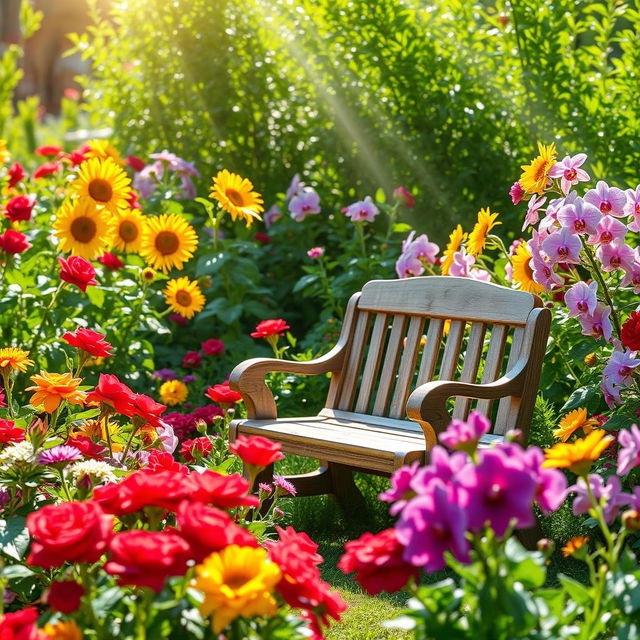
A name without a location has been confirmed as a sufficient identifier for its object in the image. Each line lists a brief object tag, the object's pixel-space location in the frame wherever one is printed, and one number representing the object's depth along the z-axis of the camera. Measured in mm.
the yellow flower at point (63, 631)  1472
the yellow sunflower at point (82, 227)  3947
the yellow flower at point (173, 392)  4414
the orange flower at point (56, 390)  2426
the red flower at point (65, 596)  1553
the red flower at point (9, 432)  2244
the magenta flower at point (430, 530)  1388
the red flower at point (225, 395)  3547
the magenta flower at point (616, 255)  3033
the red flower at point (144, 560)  1461
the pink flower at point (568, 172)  3104
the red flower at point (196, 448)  2746
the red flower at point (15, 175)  4766
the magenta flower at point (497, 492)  1379
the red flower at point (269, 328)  3883
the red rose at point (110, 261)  4480
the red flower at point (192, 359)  4824
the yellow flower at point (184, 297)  4289
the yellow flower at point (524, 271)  3436
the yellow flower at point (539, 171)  3102
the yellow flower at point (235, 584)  1443
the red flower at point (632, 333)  2800
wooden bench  3107
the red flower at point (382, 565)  1511
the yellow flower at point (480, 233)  3459
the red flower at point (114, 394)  2375
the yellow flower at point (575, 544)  1621
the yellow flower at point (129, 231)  4156
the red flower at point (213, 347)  4744
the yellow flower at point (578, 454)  1588
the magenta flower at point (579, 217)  2955
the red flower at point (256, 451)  1802
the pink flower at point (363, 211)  4707
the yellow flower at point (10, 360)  2645
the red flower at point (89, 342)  2643
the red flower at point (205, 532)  1536
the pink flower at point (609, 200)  3025
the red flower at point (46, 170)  5039
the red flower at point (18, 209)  4086
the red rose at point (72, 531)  1504
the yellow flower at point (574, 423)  2949
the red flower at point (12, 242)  3869
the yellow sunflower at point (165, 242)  4160
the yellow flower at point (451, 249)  3717
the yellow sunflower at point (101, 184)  3922
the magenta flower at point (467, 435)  1468
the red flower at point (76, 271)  3160
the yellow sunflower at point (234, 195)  4066
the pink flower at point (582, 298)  3014
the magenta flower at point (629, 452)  1636
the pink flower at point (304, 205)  5309
